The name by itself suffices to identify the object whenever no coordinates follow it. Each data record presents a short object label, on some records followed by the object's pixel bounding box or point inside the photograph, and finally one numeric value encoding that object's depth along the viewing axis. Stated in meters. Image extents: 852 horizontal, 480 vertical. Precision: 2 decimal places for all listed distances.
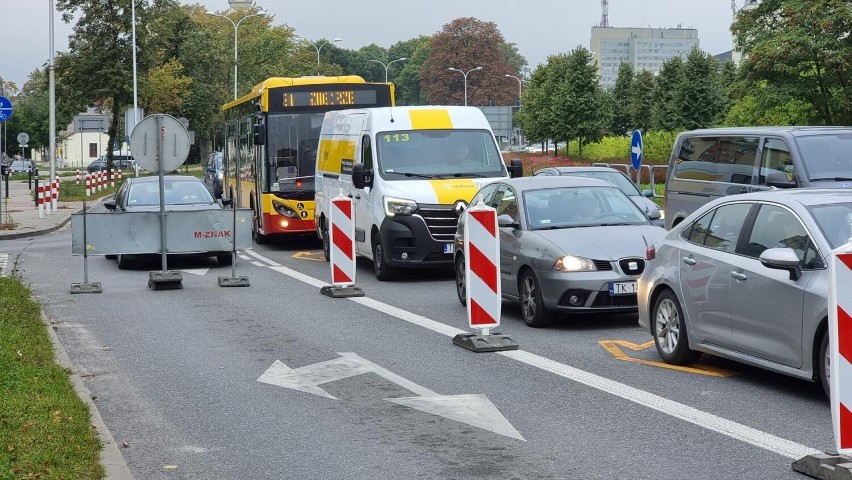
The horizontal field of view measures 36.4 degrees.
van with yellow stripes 17.75
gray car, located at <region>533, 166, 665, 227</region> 24.94
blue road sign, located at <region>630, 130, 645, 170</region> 29.38
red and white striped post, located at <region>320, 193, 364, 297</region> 16.16
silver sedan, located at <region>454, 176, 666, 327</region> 12.25
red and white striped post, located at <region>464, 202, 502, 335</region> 11.20
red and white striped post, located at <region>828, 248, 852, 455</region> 6.39
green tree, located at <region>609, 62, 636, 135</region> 89.38
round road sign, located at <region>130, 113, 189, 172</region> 17.25
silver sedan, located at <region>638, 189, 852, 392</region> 8.35
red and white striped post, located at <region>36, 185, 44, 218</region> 36.53
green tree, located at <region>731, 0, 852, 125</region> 38.22
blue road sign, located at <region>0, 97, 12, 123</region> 31.19
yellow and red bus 24.05
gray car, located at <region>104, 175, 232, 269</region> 21.62
